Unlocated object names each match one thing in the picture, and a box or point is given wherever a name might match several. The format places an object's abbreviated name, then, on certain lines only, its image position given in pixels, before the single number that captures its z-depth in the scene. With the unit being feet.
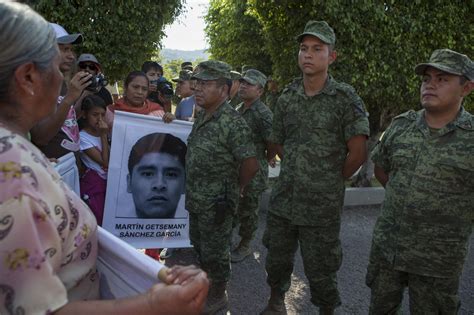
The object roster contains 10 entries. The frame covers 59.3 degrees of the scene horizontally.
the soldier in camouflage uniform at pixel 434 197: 8.48
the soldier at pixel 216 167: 11.23
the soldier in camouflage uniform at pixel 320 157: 10.35
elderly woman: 3.00
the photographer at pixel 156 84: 18.61
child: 12.40
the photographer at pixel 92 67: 13.33
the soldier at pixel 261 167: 16.31
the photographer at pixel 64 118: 8.89
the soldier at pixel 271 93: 29.01
